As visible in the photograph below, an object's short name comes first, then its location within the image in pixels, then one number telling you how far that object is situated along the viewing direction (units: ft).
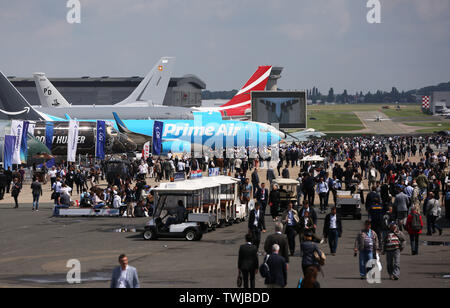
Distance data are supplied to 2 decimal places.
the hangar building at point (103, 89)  514.27
